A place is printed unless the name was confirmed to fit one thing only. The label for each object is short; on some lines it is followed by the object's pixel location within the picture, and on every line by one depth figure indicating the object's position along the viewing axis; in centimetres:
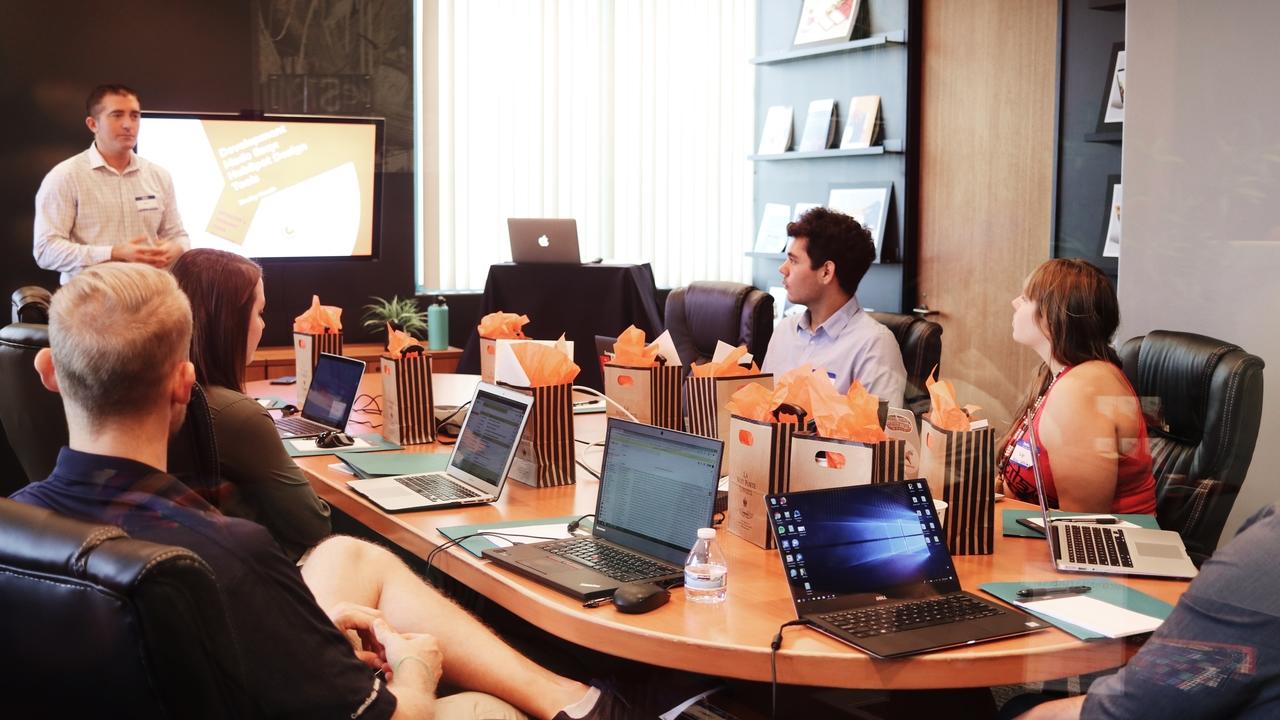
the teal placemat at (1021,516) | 221
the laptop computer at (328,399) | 327
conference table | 159
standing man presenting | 480
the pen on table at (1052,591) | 183
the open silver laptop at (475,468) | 247
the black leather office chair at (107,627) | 99
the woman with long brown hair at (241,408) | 232
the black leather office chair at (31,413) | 205
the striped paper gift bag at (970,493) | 207
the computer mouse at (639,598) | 176
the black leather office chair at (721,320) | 421
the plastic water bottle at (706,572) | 182
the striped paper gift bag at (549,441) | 262
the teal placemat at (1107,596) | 173
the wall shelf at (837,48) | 541
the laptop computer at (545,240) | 563
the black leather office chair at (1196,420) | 221
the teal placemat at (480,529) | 212
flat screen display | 520
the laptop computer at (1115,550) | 195
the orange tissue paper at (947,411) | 214
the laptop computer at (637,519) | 193
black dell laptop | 168
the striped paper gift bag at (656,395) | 289
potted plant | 587
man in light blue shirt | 350
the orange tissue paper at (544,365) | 265
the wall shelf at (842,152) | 546
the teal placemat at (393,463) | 275
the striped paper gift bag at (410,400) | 310
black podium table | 536
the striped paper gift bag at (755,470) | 209
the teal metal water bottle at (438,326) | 573
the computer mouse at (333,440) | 306
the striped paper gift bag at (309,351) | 367
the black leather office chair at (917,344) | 342
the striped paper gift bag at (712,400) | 262
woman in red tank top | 248
